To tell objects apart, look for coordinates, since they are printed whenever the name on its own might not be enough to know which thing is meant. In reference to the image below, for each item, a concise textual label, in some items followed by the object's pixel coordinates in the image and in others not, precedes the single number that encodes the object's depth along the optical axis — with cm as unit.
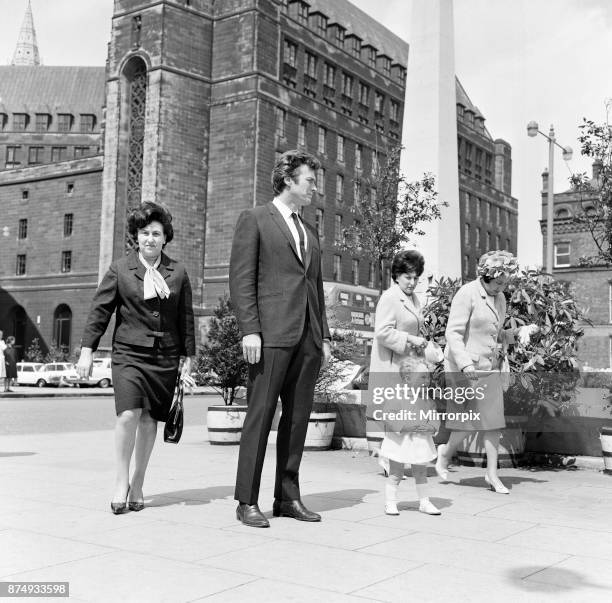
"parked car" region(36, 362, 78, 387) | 3931
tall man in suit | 560
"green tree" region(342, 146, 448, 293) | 2055
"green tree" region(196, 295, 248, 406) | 1159
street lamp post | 2686
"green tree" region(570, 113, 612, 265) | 1120
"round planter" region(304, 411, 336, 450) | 1060
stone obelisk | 1523
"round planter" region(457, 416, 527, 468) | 901
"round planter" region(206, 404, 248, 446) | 1130
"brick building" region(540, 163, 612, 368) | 5012
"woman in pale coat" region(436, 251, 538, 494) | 731
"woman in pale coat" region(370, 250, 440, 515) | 620
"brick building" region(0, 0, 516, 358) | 5278
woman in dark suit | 592
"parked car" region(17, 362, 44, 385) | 3934
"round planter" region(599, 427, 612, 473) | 862
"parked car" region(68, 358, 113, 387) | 3956
